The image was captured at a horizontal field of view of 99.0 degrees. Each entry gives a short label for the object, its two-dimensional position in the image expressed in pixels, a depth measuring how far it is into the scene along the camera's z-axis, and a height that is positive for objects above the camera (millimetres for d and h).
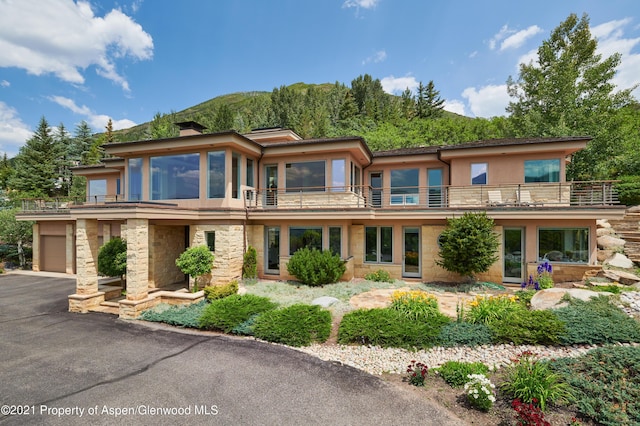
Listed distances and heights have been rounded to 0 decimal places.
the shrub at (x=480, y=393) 5289 -3537
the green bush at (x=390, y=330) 8000 -3550
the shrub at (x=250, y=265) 14750 -2860
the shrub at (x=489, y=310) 8867 -3245
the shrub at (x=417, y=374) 6267 -3775
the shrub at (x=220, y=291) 11833 -3476
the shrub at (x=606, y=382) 4922 -3473
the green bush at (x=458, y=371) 6195 -3702
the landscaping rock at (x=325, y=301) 11062 -3662
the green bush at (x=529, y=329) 7605 -3339
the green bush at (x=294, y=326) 8492 -3675
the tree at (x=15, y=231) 22109 -1551
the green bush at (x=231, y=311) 9539 -3608
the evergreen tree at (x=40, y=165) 38625 +6859
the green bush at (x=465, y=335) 7910 -3605
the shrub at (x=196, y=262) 12672 -2321
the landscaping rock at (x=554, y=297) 9250 -2954
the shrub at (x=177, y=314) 10078 -3966
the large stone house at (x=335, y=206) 13500 +350
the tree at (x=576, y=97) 23797 +11034
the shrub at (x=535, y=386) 5340 -3505
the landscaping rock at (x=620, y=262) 15292 -2758
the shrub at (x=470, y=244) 12680 -1467
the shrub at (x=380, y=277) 15156 -3576
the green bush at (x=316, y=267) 13836 -2802
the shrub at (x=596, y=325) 7182 -3082
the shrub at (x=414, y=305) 9235 -3283
